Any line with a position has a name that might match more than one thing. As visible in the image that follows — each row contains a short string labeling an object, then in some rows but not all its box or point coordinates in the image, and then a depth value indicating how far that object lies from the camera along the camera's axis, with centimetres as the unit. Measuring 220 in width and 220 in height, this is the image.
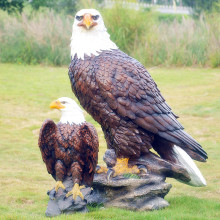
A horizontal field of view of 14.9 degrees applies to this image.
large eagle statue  771
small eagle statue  738
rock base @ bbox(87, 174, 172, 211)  782
